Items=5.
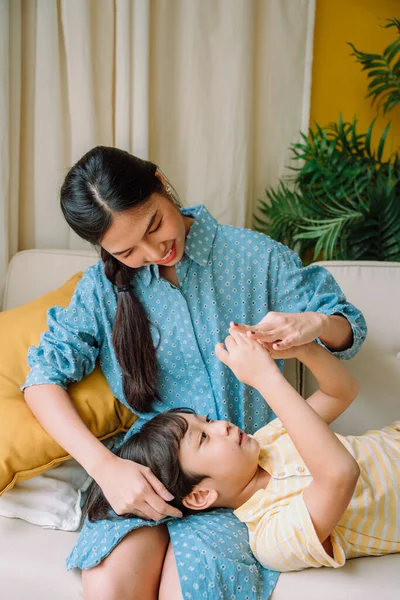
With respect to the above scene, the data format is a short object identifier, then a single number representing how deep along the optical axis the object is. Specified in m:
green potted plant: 2.06
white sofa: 1.13
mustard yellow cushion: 1.32
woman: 1.15
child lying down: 1.07
